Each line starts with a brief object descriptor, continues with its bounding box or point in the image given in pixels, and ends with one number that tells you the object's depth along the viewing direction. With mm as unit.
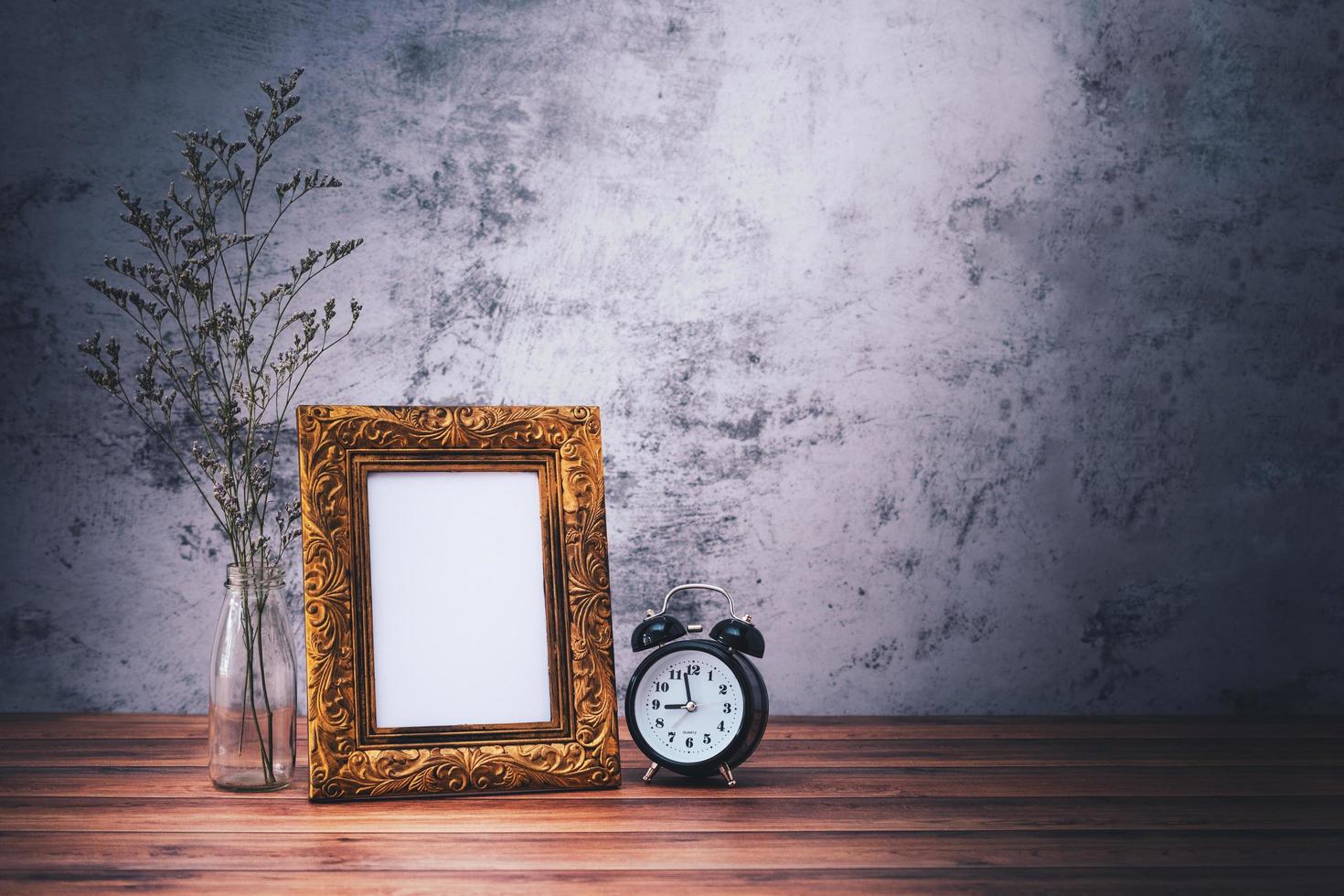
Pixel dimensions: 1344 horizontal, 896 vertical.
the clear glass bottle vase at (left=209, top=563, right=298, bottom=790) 1401
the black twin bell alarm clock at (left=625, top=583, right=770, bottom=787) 1449
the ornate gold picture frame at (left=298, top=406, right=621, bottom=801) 1376
